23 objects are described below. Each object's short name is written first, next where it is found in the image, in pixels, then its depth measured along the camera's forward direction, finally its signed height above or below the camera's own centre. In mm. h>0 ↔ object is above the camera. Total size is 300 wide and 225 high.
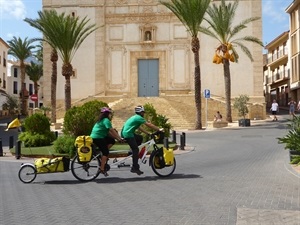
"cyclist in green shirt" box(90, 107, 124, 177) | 8094 -184
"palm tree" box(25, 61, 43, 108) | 60875 +8380
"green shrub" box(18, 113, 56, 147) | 15836 -225
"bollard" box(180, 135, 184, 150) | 14661 -636
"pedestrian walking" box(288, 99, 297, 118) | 26900 +1142
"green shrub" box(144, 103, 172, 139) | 16031 +331
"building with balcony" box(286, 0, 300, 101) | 44500 +8842
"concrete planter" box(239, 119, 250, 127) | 27359 +171
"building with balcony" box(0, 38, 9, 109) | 56688 +8660
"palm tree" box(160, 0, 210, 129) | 24817 +6851
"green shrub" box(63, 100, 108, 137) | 14352 +250
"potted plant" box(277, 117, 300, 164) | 9850 -425
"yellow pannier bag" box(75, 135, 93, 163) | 7975 -434
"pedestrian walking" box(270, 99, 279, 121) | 30553 +1304
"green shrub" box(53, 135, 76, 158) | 13113 -652
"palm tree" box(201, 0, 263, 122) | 29219 +6857
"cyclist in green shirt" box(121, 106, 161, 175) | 8094 -150
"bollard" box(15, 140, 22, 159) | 13023 -789
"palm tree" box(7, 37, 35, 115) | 52031 +9969
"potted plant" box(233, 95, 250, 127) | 29000 +1403
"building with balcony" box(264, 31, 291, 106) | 51278 +7467
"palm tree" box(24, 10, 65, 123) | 29344 +7586
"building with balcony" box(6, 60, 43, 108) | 68312 +8209
